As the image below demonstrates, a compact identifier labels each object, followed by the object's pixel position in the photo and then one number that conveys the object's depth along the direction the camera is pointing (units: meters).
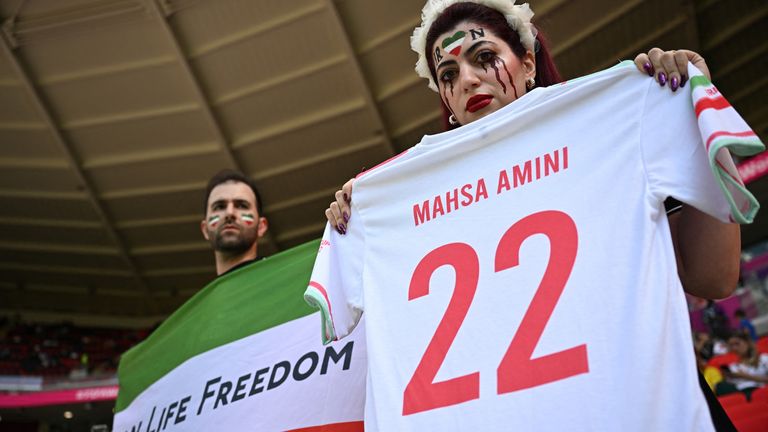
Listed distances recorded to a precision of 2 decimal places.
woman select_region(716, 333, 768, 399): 5.74
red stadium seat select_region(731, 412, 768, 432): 3.15
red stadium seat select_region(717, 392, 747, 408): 4.13
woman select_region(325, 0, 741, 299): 1.50
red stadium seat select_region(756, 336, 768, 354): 7.46
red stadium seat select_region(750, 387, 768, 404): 3.99
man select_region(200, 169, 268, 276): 3.08
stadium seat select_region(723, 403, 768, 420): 3.36
